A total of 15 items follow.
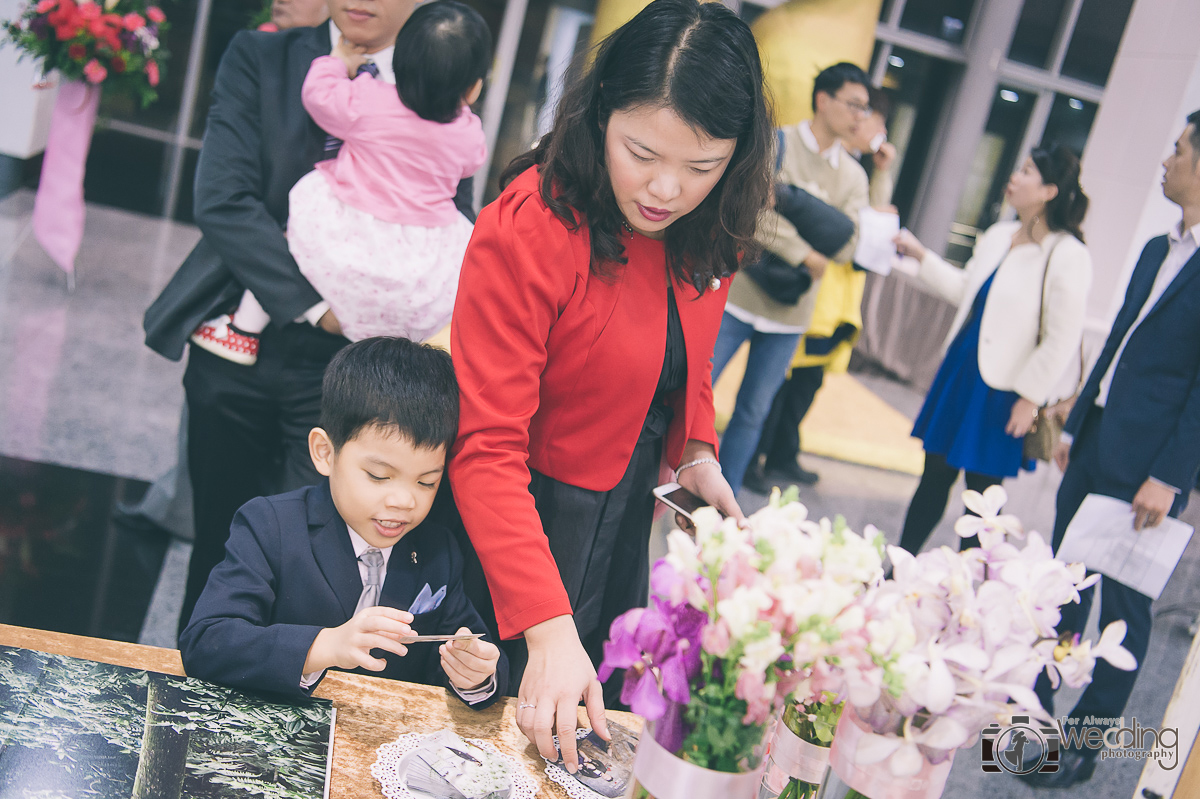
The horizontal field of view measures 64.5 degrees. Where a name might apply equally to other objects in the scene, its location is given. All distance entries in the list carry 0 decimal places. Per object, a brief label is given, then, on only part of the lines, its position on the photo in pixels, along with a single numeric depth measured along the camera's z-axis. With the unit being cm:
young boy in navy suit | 118
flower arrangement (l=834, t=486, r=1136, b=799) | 78
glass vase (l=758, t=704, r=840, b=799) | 99
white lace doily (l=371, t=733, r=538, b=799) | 100
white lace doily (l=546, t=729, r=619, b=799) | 108
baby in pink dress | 175
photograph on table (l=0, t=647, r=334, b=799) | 88
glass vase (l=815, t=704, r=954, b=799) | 85
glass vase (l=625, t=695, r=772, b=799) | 81
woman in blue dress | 303
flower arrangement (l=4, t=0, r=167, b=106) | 435
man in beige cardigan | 357
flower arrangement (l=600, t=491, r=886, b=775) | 75
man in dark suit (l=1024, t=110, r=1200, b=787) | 246
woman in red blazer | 112
